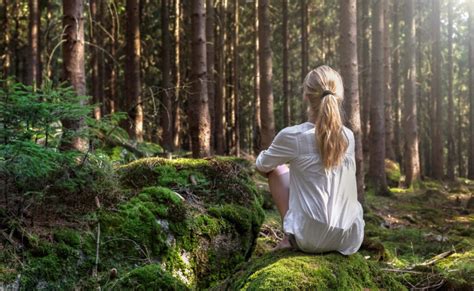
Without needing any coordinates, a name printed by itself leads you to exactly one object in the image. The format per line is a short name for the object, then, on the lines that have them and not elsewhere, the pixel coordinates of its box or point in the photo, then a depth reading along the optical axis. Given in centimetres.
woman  363
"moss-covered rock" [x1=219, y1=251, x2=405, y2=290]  327
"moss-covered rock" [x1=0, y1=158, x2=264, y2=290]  408
